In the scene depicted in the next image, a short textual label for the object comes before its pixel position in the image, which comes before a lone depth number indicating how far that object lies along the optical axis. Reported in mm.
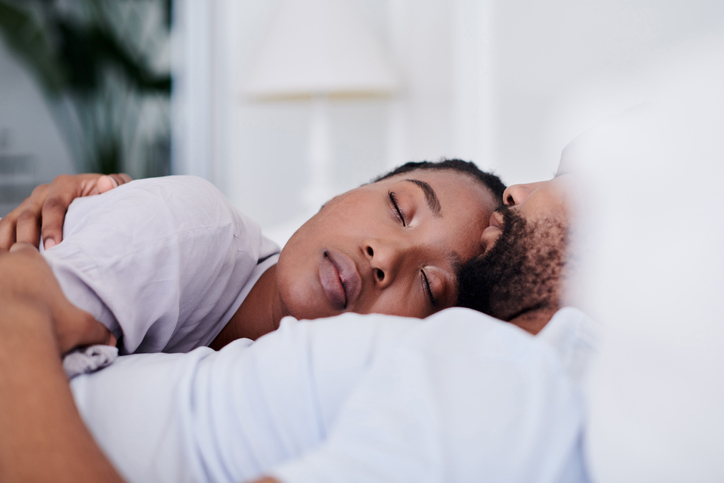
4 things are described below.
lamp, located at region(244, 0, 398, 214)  2055
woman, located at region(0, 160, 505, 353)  605
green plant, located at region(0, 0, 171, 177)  1509
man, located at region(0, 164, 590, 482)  380
